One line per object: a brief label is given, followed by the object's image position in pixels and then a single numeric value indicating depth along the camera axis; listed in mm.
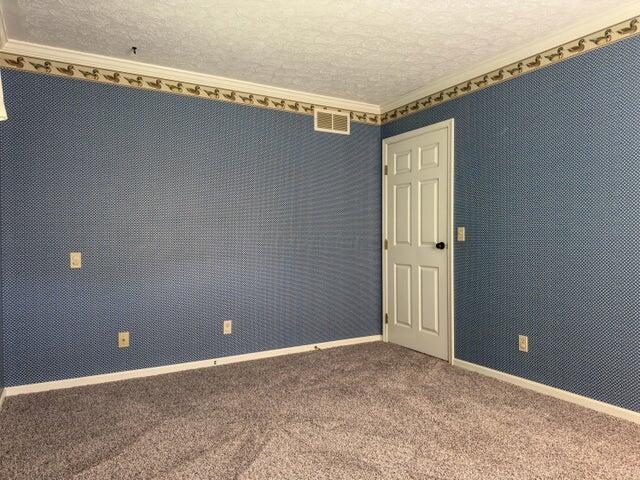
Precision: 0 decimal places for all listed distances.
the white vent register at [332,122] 4316
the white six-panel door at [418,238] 3834
